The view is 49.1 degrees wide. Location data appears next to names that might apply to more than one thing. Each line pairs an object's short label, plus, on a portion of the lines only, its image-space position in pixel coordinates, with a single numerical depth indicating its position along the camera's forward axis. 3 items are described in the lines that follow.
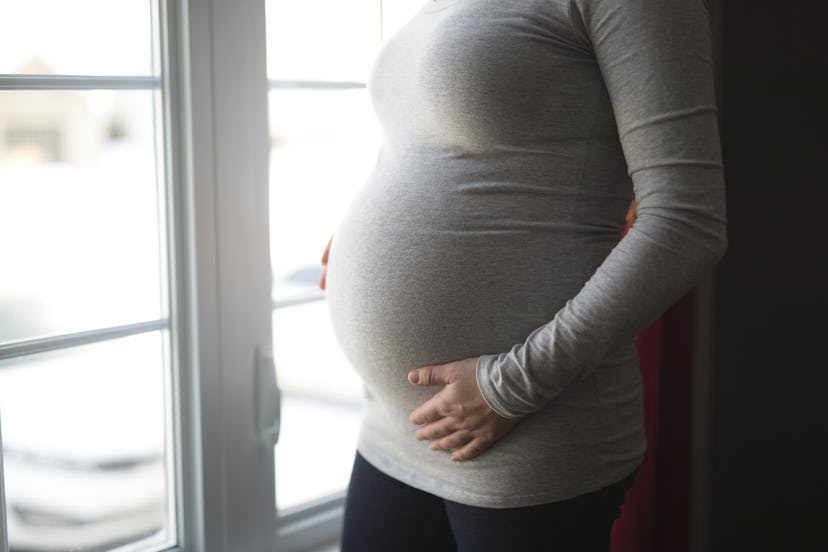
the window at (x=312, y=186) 1.54
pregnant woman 0.86
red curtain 1.68
